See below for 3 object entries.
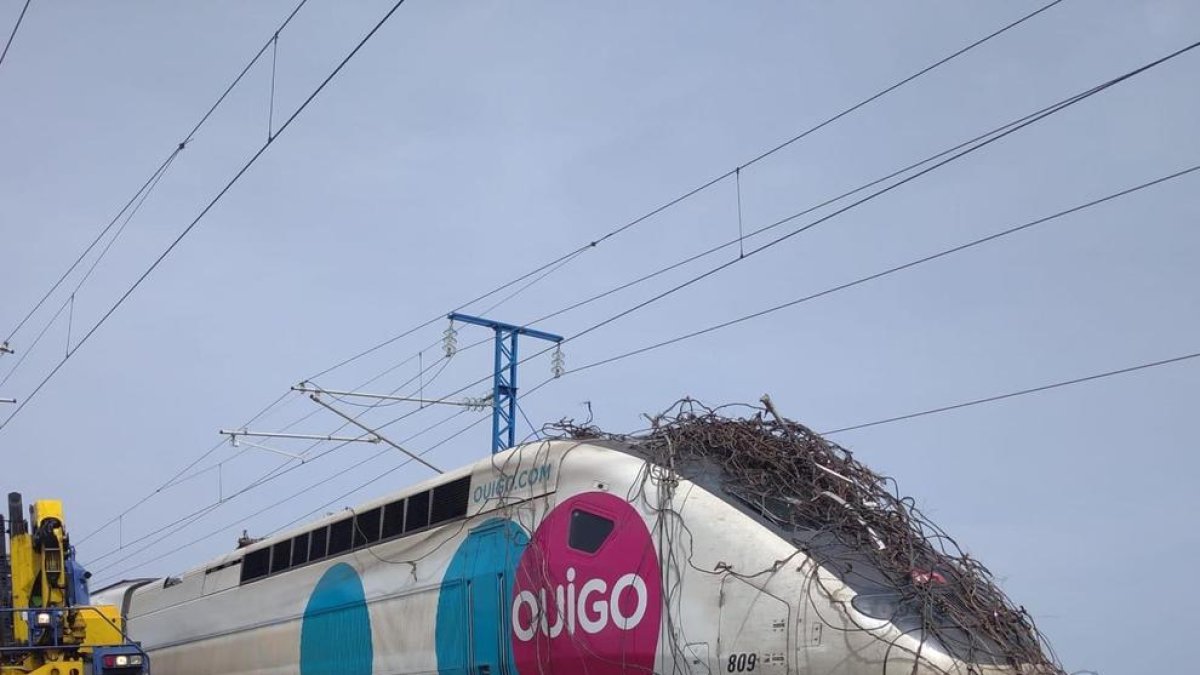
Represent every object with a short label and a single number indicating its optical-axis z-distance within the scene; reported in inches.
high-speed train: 364.2
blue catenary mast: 1123.9
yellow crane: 562.9
